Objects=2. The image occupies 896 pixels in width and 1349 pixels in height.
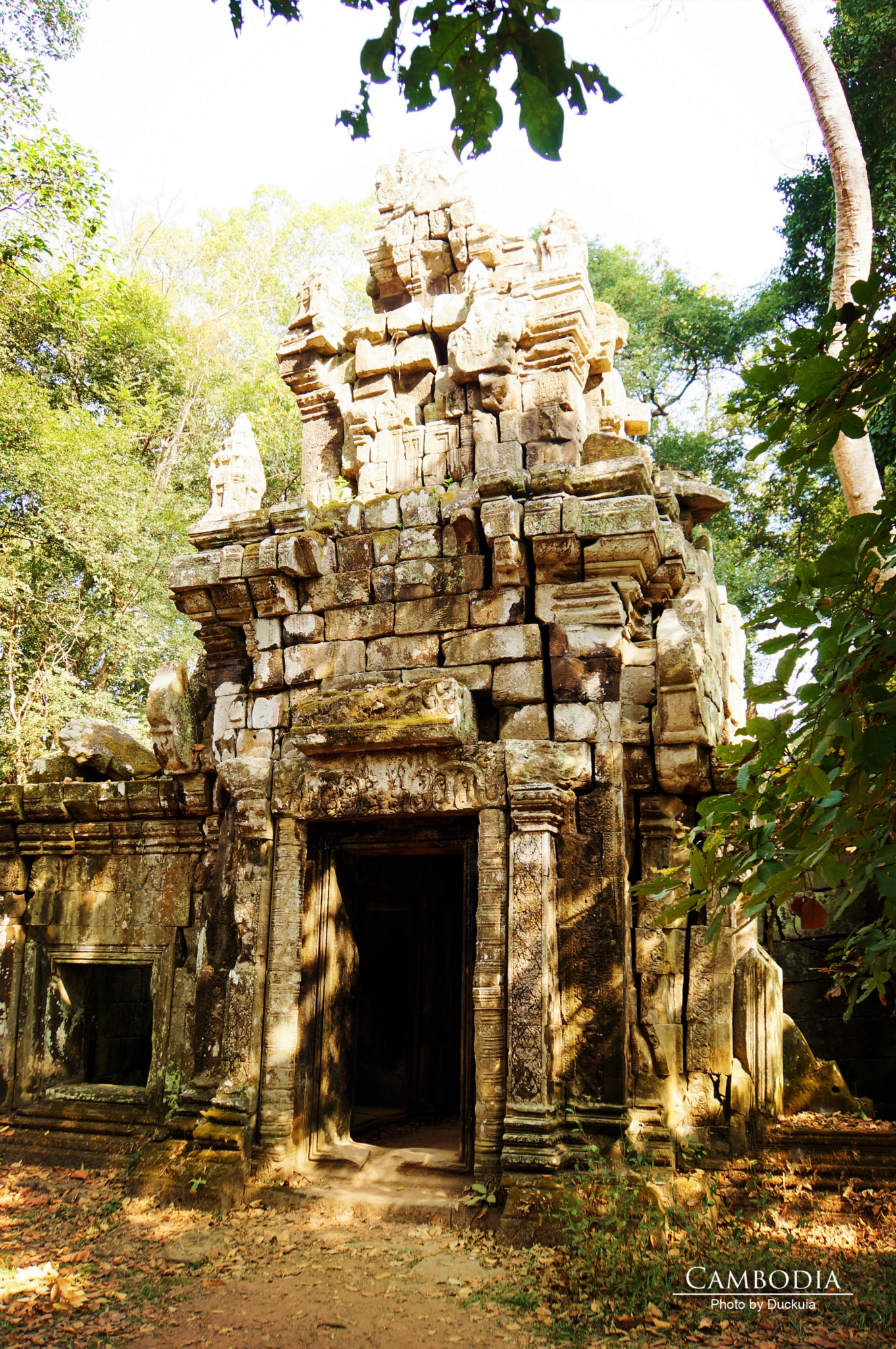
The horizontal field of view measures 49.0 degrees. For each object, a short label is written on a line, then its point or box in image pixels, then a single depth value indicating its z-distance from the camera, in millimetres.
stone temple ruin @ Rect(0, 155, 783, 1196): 5535
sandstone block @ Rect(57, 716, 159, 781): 7938
